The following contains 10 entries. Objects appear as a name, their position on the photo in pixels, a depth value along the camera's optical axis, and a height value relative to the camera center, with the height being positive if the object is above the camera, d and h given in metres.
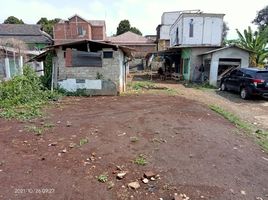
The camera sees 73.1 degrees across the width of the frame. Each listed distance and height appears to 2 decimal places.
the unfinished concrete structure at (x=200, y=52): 13.44 +2.08
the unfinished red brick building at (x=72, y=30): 26.86 +6.37
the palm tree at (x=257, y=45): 14.93 +2.51
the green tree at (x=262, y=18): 31.27 +9.98
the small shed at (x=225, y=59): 13.31 +1.14
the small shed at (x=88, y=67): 9.45 +0.31
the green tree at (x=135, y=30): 44.78 +10.85
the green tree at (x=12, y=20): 40.77 +11.73
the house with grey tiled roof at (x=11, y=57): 11.18 +1.08
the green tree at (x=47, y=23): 37.86 +11.32
